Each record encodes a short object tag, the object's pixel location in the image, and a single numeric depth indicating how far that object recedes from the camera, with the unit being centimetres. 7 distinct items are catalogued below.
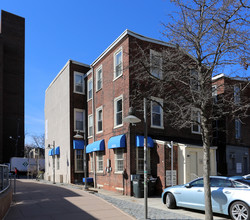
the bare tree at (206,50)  779
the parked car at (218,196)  867
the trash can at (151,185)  1486
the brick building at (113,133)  1554
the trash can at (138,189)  1451
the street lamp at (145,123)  911
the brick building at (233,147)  2055
